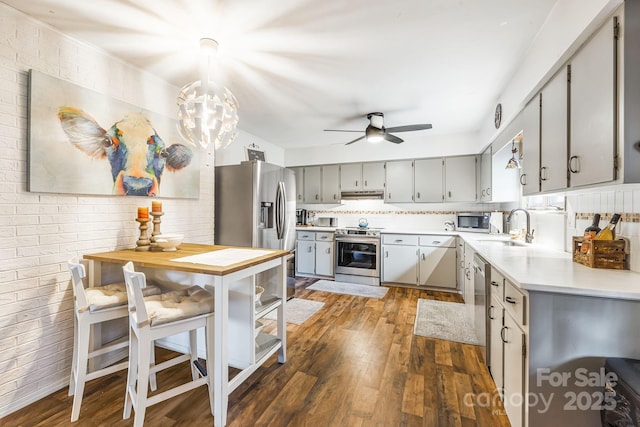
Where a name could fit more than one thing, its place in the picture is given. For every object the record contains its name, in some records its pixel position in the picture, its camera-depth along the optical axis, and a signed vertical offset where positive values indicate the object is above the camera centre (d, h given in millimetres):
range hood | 4895 +346
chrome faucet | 2838 -189
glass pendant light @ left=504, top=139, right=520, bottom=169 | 2978 +574
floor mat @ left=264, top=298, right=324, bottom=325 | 3137 -1222
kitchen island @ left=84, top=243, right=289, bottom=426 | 1552 -524
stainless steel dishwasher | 2089 -687
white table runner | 1721 -316
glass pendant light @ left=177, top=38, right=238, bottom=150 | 1797 +675
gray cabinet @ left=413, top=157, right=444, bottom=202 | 4523 +579
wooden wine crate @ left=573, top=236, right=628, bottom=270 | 1565 -228
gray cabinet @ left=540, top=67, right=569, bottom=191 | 1626 +531
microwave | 4172 -117
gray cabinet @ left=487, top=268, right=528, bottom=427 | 1343 -738
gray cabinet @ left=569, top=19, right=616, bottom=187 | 1217 +525
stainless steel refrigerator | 3213 +86
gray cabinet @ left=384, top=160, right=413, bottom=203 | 4715 +570
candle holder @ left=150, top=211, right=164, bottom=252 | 2236 -118
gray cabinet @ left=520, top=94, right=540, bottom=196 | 2008 +524
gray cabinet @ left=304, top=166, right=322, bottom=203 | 5364 +576
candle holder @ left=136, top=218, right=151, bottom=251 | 2211 -227
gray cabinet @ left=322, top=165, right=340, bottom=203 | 5219 +568
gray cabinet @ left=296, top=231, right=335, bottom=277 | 4770 -731
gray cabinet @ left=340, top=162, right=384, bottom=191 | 4914 +688
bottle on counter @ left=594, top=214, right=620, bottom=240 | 1613 -93
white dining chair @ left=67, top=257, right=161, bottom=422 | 1606 -647
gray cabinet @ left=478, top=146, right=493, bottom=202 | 3764 +576
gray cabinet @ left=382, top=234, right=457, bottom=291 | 4125 -728
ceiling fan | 3406 +1056
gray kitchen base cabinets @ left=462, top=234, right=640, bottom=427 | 1153 -556
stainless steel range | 4477 -718
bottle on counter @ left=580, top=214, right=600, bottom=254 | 1676 -115
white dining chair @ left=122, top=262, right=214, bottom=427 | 1400 -620
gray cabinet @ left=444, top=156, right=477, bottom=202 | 4359 +585
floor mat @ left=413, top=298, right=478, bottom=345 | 2697 -1205
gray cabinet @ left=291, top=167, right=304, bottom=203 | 5484 +564
